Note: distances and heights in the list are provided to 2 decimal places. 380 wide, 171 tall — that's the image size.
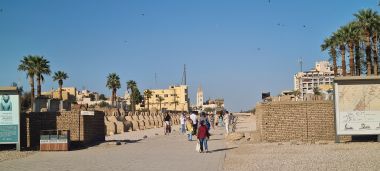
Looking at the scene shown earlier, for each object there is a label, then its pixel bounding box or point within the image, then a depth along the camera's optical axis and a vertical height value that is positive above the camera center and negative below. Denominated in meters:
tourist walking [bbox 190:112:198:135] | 29.32 -0.82
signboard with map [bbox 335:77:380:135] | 21.84 -0.25
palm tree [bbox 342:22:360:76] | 51.42 +6.39
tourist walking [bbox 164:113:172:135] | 36.85 -1.40
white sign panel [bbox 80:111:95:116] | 25.78 -0.35
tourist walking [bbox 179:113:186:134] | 38.06 -1.30
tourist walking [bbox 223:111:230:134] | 33.10 -0.99
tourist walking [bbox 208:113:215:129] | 50.78 -1.61
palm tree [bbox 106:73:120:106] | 103.31 +4.25
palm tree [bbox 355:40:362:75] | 51.47 +4.16
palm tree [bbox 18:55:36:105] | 70.81 +4.98
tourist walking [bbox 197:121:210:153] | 20.75 -1.20
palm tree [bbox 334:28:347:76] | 53.31 +5.87
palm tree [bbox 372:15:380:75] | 47.41 +5.88
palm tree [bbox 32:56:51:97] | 70.71 +4.95
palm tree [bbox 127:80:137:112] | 125.62 +4.45
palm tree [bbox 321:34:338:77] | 56.12 +5.86
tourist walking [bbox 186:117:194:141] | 27.17 -1.18
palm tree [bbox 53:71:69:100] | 92.12 +4.80
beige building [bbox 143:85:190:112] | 182.38 +2.08
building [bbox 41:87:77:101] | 136.70 +3.78
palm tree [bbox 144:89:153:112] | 139.34 +2.75
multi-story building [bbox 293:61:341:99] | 172.75 +7.59
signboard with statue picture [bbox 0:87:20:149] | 22.94 -0.44
